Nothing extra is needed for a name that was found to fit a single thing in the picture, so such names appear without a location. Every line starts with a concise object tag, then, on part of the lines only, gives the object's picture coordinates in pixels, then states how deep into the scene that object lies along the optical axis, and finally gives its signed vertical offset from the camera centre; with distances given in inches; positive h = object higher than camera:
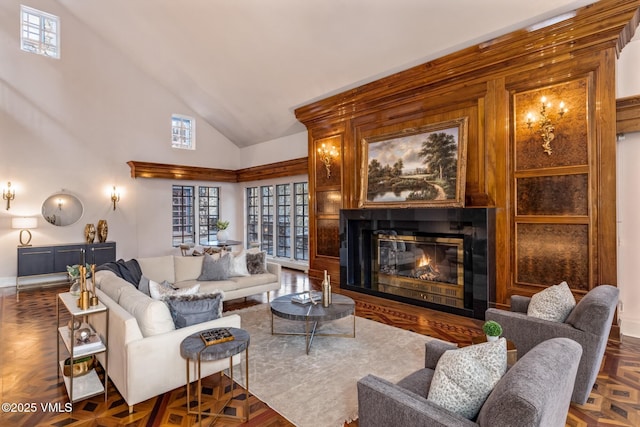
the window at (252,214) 397.1 +1.2
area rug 101.7 -58.3
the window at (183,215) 360.5 +0.8
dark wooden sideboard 258.2 -33.0
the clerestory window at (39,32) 275.3 +155.8
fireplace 178.7 -27.6
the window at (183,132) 359.3 +91.6
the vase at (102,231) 302.4 -13.2
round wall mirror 284.7 +6.8
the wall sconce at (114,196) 316.5 +19.3
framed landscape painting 191.0 +29.5
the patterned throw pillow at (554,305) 109.0 -30.7
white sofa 98.0 -39.2
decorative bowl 113.0 -51.3
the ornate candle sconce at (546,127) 161.2 +41.3
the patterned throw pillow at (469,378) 58.8 -29.6
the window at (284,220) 360.2 -5.8
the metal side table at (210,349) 94.3 -38.5
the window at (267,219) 381.1 -4.8
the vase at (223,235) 353.7 -22.4
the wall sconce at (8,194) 267.0 +18.7
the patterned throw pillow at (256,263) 222.7 -32.2
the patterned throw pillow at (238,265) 216.7 -32.7
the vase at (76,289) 126.1 -27.8
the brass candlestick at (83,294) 108.4 -25.5
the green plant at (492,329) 82.2 -28.9
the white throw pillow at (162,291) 120.5 -27.7
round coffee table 140.9 -42.4
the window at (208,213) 380.8 +2.8
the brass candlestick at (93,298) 111.0 -27.2
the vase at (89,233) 297.9 -14.7
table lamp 256.7 -5.4
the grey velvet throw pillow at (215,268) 207.9 -33.0
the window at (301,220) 341.1 -6.2
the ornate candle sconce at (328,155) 263.3 +47.3
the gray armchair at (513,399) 46.4 -28.6
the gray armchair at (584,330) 96.7 -36.1
